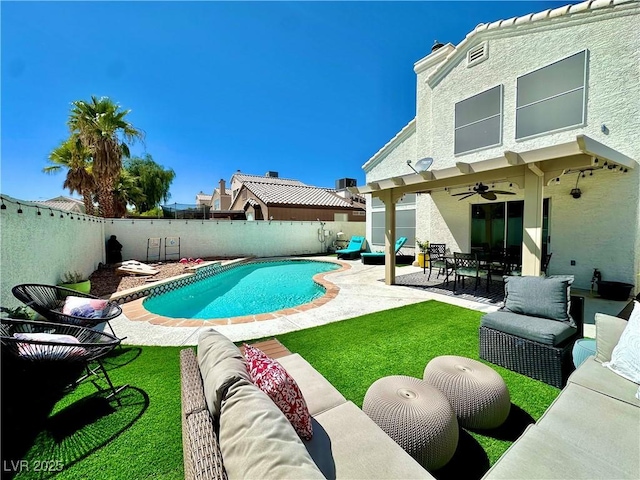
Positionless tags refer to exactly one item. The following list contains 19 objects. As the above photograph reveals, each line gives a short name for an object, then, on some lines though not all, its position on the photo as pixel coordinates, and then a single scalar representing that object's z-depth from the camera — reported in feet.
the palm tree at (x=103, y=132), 39.60
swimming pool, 24.84
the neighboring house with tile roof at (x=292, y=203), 68.95
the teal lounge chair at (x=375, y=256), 43.57
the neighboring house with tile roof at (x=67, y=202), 76.29
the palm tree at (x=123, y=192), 63.98
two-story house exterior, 20.20
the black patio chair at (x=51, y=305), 12.61
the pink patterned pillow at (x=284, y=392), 5.20
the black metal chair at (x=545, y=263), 25.73
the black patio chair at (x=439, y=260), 26.95
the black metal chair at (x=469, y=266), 24.61
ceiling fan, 26.91
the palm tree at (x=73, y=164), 43.52
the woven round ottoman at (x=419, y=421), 6.51
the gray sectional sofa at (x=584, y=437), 4.95
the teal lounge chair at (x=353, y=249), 52.26
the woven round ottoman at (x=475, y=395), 8.17
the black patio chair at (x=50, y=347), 8.87
